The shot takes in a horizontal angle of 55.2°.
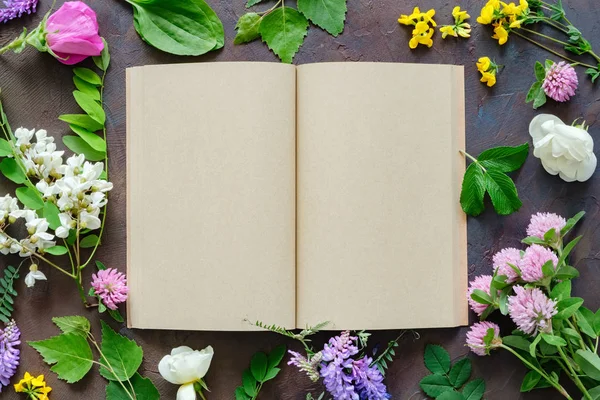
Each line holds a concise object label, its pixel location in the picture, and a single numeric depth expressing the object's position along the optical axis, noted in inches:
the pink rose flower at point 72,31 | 28.6
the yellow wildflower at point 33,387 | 29.3
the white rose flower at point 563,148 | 28.0
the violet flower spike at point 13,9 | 29.8
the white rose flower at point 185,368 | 28.2
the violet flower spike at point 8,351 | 29.2
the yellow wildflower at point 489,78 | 29.5
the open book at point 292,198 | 28.4
